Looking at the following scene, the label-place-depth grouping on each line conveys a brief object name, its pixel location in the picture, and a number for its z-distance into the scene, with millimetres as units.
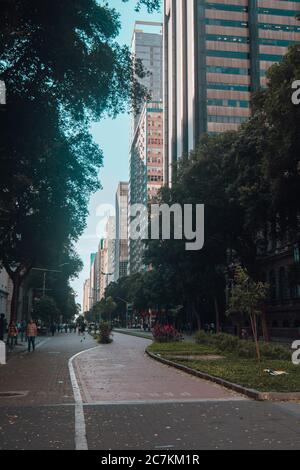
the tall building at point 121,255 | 195425
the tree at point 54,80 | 14305
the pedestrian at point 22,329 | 44953
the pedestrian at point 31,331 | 28628
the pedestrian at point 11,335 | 29844
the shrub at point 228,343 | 24750
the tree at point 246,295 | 19297
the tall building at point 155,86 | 184475
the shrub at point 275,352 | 21258
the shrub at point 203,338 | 30778
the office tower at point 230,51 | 90375
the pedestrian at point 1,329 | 34062
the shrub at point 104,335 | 40438
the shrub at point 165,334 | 36375
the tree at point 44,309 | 66312
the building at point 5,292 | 55409
